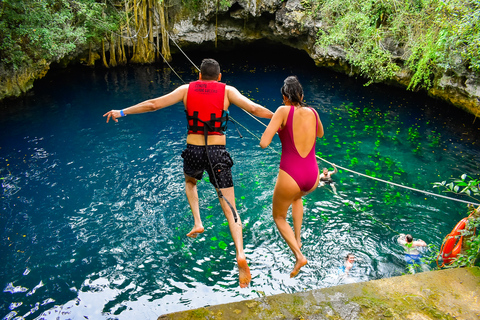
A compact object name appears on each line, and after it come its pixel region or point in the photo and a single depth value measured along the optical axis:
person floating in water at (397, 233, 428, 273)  4.89
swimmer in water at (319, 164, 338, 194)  6.79
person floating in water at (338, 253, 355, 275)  4.69
